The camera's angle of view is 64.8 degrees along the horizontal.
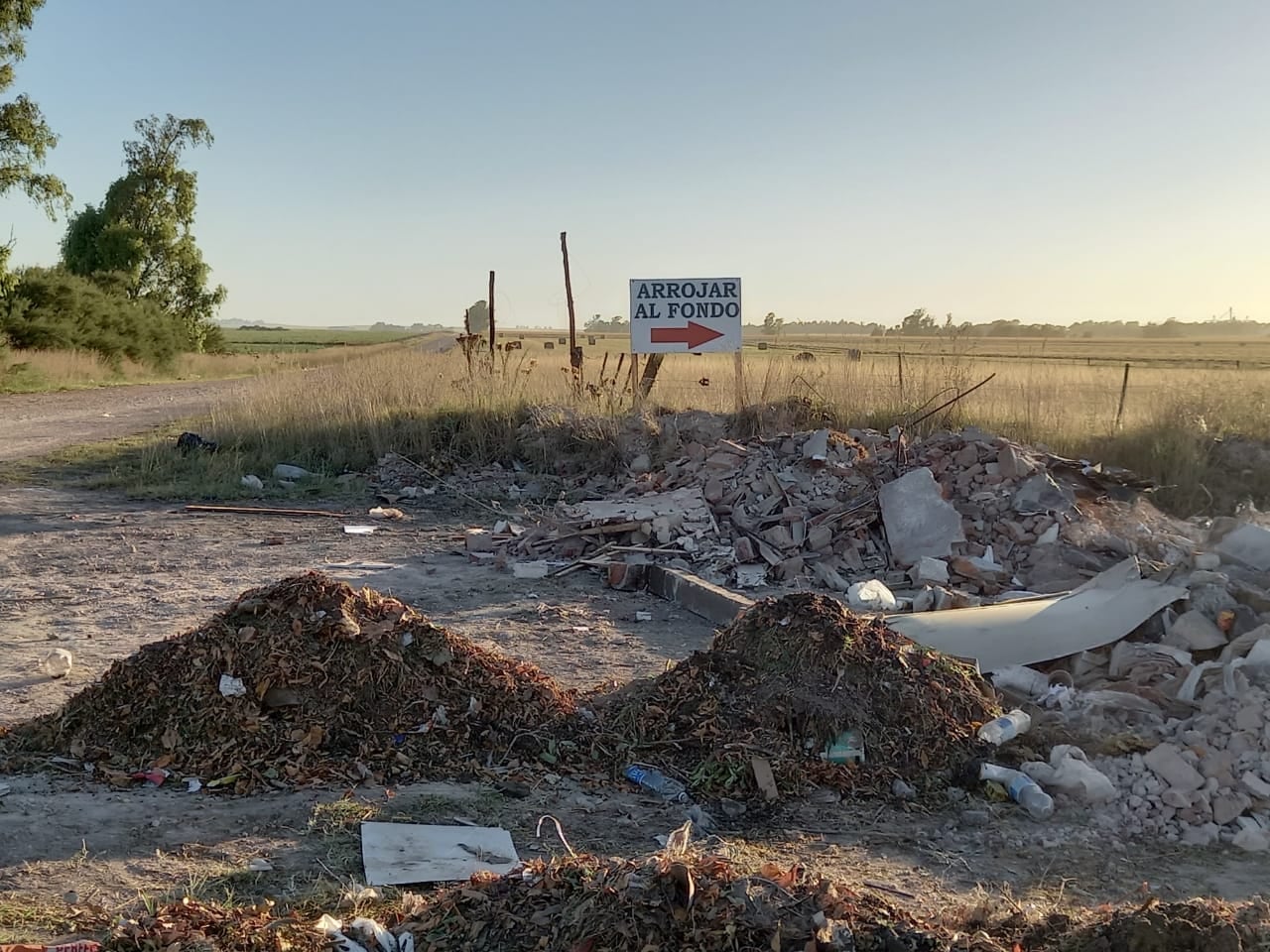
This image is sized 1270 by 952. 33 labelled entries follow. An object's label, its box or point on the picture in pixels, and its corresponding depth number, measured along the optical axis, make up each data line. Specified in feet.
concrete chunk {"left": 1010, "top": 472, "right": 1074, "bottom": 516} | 29.63
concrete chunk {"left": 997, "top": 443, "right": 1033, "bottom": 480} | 30.91
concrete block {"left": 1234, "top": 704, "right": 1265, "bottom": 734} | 15.02
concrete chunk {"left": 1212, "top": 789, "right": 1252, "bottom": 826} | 13.78
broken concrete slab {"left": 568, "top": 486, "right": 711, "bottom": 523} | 30.96
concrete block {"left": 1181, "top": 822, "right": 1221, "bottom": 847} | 13.43
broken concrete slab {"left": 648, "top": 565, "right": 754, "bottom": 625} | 24.40
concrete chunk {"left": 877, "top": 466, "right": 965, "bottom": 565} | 28.27
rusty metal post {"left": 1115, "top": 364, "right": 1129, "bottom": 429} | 41.72
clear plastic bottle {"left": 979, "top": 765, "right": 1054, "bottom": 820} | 13.99
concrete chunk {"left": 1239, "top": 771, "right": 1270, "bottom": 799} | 14.10
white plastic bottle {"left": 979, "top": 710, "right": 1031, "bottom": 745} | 15.46
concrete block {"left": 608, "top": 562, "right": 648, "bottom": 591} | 27.50
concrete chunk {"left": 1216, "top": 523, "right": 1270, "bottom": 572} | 22.53
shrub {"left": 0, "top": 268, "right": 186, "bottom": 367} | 91.76
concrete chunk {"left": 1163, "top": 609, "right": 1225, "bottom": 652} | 18.66
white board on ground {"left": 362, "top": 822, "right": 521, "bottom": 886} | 11.45
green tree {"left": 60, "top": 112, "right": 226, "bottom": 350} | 125.80
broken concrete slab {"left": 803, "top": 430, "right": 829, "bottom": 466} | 32.65
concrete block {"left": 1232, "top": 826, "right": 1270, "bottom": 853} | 13.23
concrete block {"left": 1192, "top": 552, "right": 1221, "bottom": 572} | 21.97
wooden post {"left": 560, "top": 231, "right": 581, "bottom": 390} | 50.52
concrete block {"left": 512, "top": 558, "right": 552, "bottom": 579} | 28.09
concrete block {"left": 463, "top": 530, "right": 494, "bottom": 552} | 31.01
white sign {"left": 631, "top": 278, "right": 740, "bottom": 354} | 44.88
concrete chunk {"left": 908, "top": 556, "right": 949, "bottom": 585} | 26.58
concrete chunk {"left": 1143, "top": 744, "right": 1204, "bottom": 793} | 14.20
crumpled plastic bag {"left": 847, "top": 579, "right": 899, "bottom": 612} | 23.72
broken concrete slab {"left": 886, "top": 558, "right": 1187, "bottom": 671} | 19.07
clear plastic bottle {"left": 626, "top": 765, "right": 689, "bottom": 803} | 14.23
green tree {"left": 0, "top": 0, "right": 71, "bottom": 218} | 71.31
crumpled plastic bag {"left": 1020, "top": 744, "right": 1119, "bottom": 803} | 14.21
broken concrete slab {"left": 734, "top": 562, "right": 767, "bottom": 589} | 27.71
